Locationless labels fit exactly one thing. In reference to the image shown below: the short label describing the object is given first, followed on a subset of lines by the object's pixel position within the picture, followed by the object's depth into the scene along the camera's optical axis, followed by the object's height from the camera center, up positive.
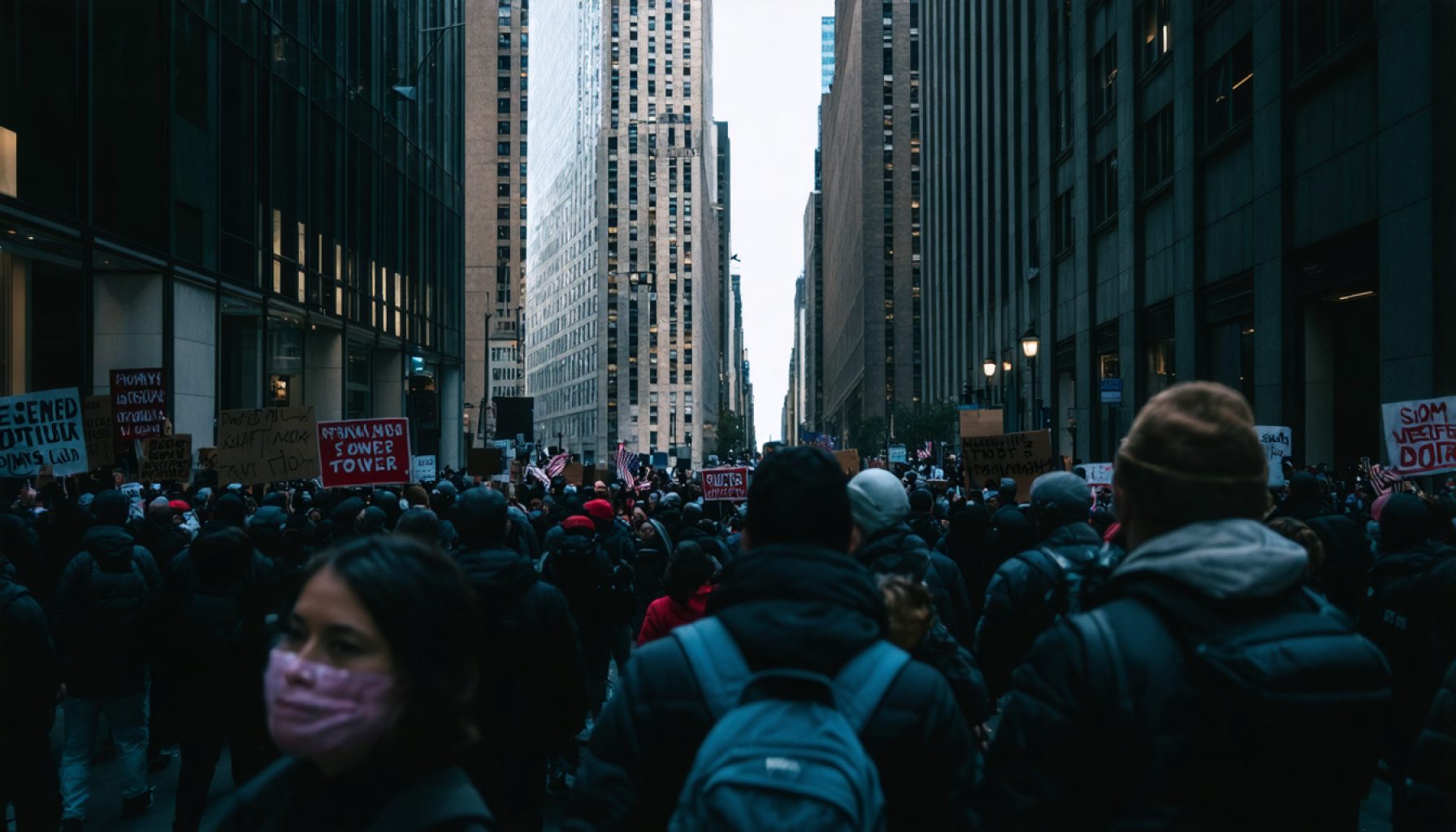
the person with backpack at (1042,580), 5.84 -0.76
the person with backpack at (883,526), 5.06 -0.42
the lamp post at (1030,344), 29.02 +2.33
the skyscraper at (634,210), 164.25 +33.41
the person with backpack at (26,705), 6.64 -1.61
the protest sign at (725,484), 19.64 -0.88
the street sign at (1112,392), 28.34 +1.08
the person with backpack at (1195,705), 2.46 -0.60
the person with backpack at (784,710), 2.52 -0.66
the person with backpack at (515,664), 6.20 -1.29
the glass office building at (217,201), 20.75 +5.43
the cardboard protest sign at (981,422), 25.08 +0.28
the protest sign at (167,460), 16.39 -0.36
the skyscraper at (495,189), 97.69 +28.41
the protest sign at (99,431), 16.28 +0.07
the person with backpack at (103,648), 7.95 -1.51
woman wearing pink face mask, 2.30 -0.56
